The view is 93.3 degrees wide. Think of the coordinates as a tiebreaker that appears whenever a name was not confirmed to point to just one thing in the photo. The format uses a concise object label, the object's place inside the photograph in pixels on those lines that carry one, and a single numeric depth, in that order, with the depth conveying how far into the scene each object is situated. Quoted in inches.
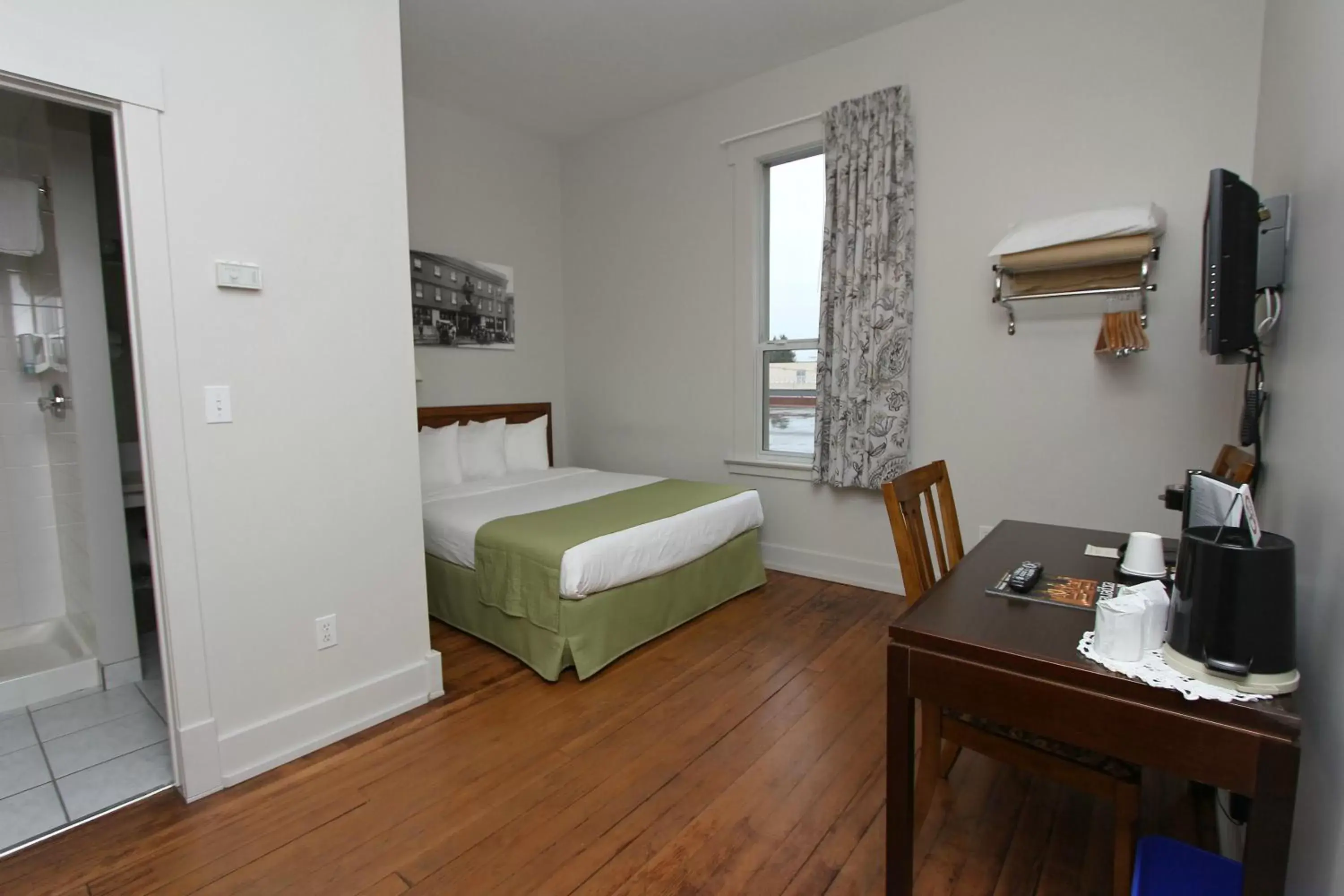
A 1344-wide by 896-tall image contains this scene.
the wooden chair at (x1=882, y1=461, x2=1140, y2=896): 51.2
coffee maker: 35.1
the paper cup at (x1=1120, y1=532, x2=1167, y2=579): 55.5
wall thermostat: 71.7
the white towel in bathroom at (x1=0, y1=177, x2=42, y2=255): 96.9
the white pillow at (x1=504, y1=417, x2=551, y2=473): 165.3
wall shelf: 98.7
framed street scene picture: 152.4
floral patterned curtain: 124.1
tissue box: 39.9
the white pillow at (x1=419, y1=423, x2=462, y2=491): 140.5
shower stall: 95.5
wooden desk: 34.5
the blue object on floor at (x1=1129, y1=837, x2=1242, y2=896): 43.2
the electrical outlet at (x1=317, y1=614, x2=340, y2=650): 82.6
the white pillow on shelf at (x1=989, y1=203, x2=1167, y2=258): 95.9
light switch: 71.7
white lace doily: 36.0
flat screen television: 56.0
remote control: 53.8
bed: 98.8
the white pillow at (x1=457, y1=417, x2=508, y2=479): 152.6
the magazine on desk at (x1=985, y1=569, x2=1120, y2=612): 51.3
